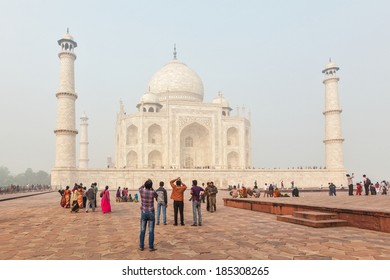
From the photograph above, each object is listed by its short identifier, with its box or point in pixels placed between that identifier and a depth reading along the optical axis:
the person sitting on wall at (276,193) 15.23
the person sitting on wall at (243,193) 14.80
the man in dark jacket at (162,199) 7.28
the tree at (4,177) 71.93
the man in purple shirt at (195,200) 7.46
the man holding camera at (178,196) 7.45
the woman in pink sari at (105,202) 10.72
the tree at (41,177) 73.75
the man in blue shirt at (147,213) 4.80
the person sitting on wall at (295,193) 16.60
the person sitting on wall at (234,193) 14.01
